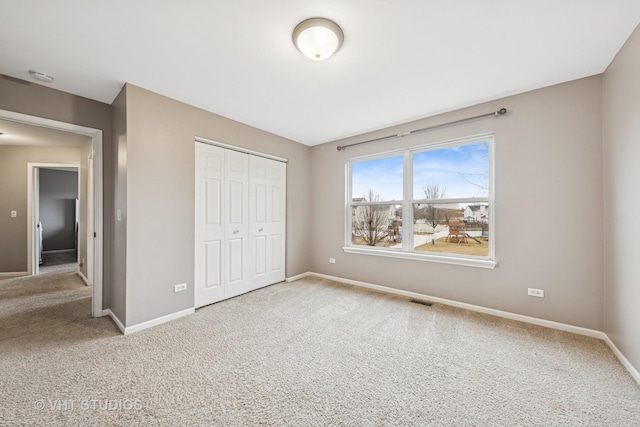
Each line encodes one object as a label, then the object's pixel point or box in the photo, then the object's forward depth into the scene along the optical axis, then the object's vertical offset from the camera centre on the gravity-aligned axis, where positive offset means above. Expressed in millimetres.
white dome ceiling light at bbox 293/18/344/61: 1720 +1291
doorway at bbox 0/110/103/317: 2472 +386
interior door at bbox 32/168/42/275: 4562 -147
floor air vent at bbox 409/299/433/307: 3201 -1159
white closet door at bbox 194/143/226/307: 3109 -137
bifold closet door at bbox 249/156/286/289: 3783 -82
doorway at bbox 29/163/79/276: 6508 +2
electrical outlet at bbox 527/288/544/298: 2602 -832
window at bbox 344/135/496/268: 3066 +164
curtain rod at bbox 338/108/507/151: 2814 +1166
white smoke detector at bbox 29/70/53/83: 2288 +1321
